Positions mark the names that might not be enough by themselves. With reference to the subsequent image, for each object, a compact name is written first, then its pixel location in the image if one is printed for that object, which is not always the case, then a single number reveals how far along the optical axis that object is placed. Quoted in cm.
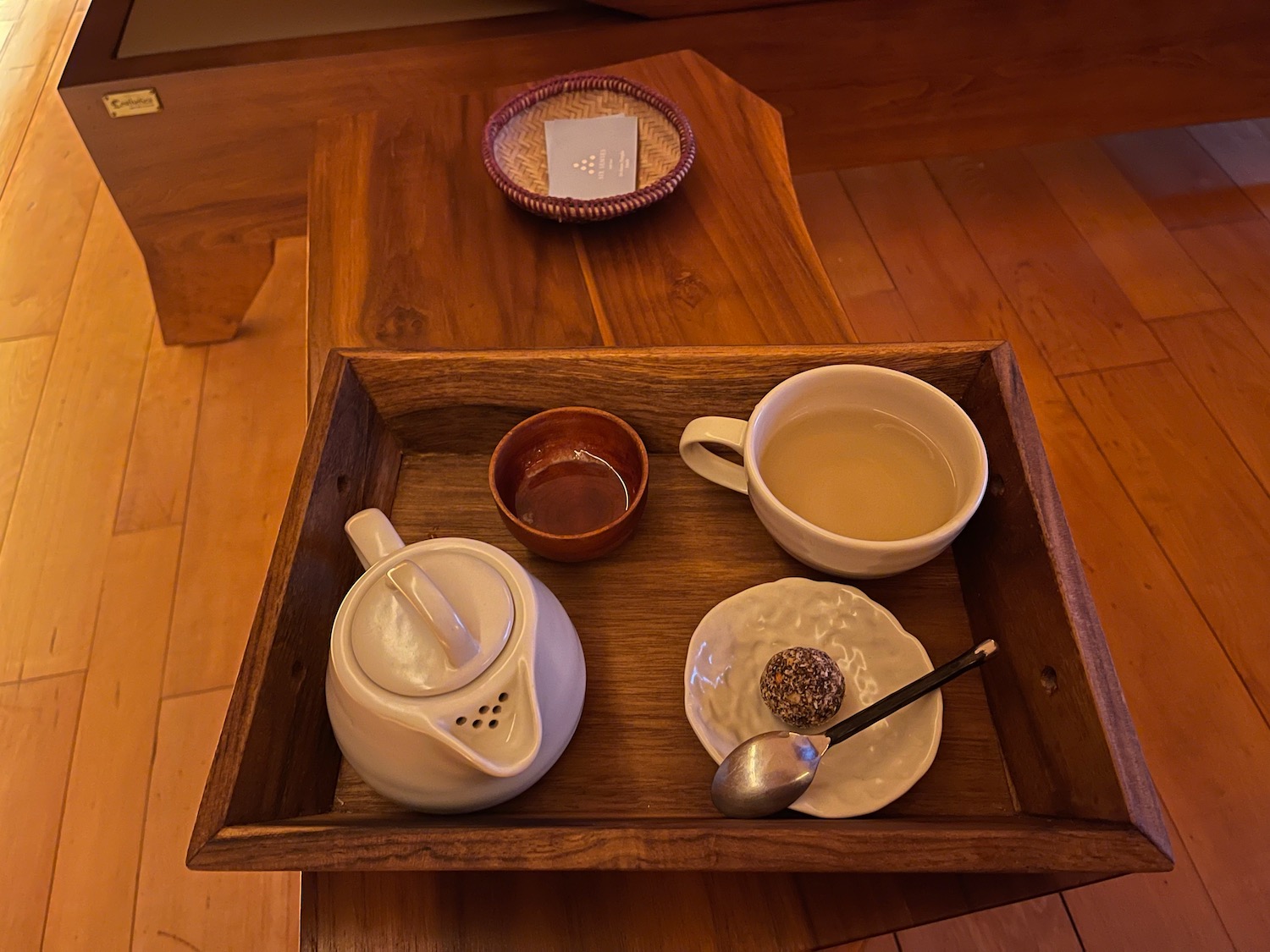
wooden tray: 40
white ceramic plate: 49
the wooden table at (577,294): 47
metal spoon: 46
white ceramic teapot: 42
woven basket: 80
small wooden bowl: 57
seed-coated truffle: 50
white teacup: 51
